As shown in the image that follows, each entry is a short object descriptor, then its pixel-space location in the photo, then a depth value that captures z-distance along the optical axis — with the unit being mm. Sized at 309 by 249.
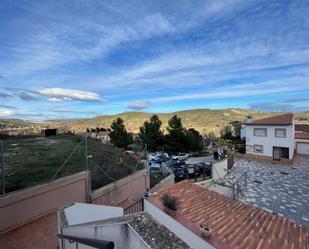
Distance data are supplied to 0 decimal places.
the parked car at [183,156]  23202
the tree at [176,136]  29188
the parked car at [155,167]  18794
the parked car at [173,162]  19756
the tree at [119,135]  31672
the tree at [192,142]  28953
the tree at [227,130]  33094
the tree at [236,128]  37344
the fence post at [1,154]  5921
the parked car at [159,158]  22581
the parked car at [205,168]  15225
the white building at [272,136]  21891
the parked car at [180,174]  16266
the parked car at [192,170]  15909
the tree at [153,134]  31109
